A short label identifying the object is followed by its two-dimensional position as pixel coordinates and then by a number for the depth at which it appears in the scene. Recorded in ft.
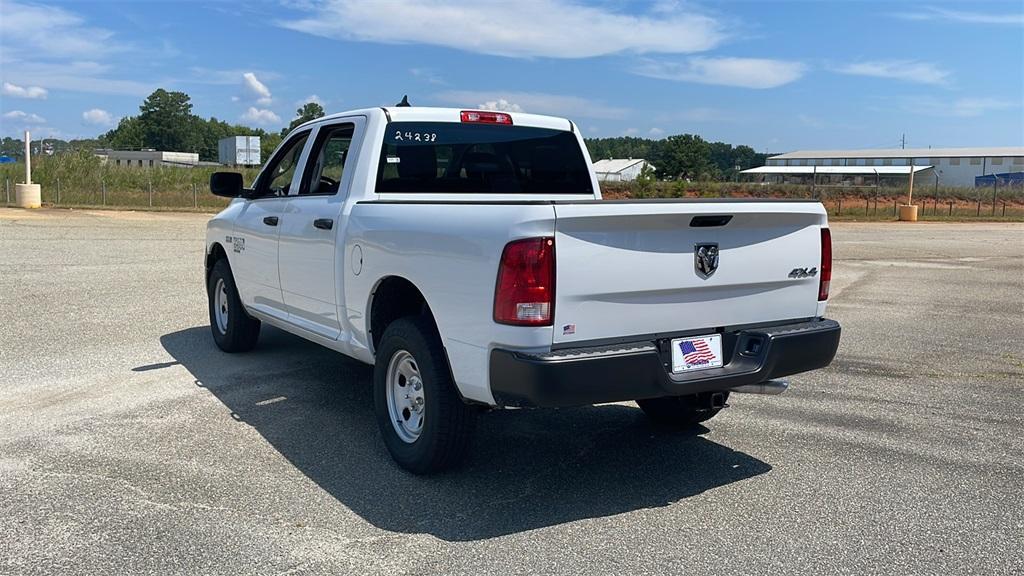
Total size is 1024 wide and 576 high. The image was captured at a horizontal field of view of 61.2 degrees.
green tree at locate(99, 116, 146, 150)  415.64
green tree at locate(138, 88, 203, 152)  421.18
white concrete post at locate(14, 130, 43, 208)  101.24
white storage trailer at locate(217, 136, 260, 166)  196.13
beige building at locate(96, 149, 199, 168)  305.86
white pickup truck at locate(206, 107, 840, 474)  12.54
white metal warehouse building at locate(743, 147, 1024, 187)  321.11
